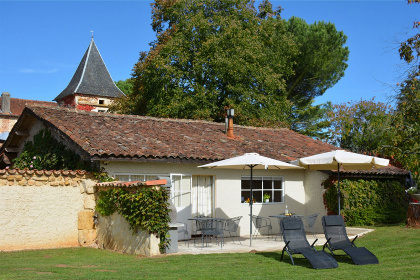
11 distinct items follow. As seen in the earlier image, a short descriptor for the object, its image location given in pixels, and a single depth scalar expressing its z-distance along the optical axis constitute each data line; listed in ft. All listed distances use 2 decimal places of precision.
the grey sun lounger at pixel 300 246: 32.63
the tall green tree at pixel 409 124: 56.65
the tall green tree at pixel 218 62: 94.48
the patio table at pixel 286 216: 47.18
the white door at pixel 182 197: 51.06
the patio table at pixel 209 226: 42.12
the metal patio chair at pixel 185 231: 48.70
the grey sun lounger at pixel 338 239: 34.55
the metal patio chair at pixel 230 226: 51.67
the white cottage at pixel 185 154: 48.52
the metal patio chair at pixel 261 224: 54.46
